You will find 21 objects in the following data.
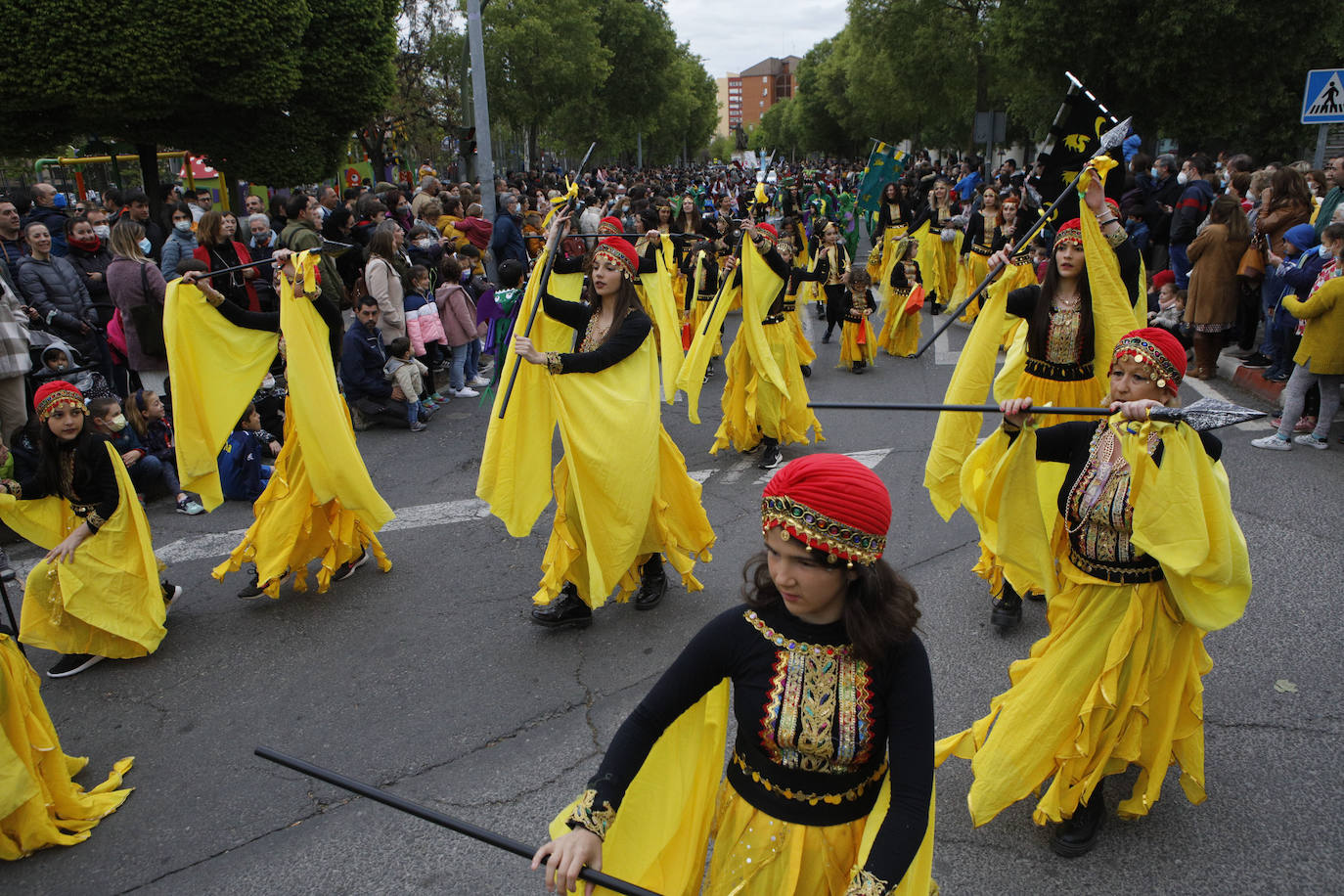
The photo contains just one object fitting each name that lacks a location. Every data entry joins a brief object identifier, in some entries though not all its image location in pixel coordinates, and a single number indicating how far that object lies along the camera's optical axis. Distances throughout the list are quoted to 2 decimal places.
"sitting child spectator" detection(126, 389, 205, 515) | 7.34
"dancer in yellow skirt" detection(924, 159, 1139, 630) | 4.87
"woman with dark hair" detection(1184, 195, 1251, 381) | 10.01
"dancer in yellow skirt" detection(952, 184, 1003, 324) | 12.62
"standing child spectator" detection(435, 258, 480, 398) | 10.73
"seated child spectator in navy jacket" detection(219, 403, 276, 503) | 7.67
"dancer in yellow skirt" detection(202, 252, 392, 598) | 5.52
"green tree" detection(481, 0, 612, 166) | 31.80
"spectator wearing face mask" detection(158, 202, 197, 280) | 9.55
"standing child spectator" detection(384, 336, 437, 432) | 9.65
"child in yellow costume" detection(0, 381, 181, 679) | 4.78
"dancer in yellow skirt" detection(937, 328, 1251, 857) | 3.09
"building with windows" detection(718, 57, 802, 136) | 196.00
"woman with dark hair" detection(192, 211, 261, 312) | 8.32
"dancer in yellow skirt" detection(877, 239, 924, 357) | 12.55
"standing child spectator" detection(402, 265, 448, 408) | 10.36
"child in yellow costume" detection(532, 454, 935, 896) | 2.03
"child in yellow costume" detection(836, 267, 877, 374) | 11.45
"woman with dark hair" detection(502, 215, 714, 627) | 5.05
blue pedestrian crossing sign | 10.27
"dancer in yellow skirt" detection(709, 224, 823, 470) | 7.83
